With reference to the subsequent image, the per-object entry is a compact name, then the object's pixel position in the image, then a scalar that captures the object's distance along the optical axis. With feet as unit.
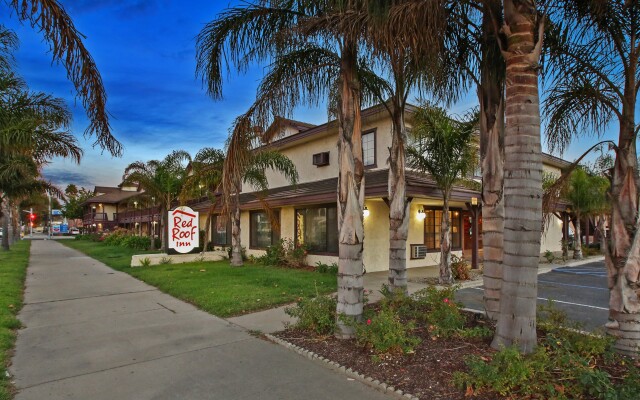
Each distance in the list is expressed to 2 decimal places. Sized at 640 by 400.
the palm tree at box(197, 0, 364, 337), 18.10
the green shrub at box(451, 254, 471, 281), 37.81
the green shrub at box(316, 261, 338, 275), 42.37
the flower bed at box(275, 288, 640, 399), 11.59
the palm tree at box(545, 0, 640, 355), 13.93
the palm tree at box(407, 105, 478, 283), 32.81
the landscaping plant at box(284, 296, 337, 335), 18.93
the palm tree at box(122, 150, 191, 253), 67.72
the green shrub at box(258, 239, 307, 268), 48.65
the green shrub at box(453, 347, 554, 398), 11.60
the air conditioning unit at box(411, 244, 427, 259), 47.39
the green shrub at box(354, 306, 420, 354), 15.44
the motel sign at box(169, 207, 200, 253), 51.87
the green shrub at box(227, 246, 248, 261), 60.75
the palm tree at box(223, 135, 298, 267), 48.93
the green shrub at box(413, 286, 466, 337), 17.03
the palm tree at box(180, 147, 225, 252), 50.57
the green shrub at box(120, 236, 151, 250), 87.15
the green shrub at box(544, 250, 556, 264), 52.01
